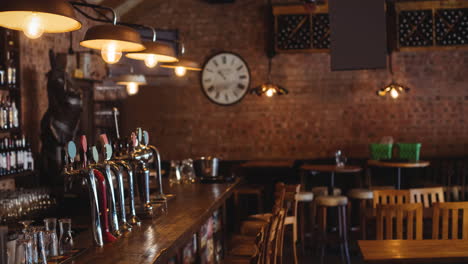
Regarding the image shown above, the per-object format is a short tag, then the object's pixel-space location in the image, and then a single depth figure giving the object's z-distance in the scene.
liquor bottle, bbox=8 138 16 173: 5.14
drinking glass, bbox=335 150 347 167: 7.02
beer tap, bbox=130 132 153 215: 3.21
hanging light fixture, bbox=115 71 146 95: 6.54
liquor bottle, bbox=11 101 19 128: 5.30
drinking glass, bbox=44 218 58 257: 2.17
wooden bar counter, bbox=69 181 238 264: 2.18
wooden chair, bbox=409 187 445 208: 4.09
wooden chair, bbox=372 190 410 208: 3.95
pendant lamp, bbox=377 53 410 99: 7.36
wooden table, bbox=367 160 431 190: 6.79
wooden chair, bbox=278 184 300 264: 4.10
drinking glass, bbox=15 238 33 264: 1.94
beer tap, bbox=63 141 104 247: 2.39
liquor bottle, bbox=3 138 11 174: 5.04
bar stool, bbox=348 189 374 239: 6.11
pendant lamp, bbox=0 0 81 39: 2.00
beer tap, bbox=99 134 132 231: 2.73
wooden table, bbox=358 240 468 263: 2.70
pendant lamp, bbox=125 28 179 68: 3.54
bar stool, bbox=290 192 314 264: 6.30
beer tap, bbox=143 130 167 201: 3.57
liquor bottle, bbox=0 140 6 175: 4.95
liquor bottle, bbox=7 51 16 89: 5.27
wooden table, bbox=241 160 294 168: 7.55
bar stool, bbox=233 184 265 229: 7.12
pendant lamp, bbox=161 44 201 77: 4.39
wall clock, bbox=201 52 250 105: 8.33
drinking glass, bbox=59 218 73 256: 2.30
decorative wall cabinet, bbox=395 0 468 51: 7.68
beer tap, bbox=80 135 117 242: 2.47
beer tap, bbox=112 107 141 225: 2.89
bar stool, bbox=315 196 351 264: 5.90
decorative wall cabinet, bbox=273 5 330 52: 7.87
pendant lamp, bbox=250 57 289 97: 7.48
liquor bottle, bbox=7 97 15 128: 5.23
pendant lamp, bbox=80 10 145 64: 2.79
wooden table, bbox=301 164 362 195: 6.65
